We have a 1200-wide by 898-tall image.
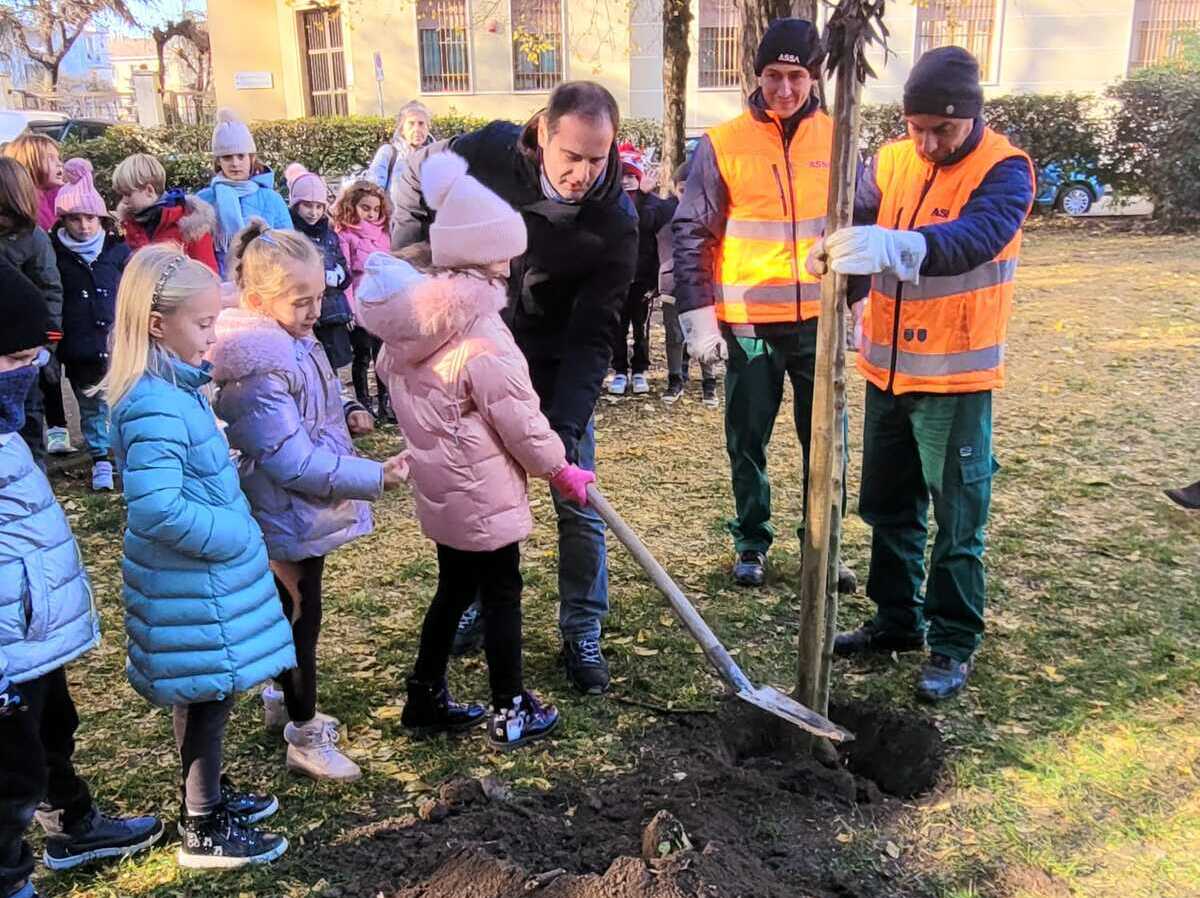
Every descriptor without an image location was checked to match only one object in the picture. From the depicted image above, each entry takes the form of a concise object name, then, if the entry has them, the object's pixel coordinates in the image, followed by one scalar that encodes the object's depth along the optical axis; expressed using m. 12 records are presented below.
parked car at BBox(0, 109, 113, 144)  18.70
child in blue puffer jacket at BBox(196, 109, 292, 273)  6.41
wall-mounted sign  25.95
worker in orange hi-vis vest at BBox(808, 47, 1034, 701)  3.07
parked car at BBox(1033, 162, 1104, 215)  16.67
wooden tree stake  2.56
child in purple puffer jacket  2.73
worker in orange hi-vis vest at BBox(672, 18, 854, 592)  3.98
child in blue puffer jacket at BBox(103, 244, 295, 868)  2.39
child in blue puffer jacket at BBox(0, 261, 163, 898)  2.27
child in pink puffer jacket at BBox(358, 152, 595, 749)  2.80
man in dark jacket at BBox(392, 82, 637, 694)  3.12
